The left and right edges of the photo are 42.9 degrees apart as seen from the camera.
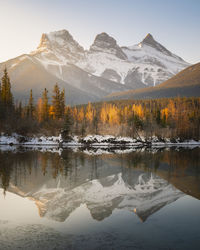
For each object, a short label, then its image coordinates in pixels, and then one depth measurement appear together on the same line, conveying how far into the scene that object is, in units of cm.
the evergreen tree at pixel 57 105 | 8131
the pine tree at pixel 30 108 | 8431
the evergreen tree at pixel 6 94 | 7304
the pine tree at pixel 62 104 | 8275
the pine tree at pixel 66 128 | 6869
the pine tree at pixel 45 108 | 8119
